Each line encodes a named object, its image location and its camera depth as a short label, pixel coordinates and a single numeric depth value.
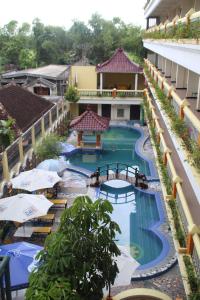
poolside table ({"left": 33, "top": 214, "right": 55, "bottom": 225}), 14.83
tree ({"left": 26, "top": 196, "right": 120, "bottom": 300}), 7.04
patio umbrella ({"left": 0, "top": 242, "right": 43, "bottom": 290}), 9.75
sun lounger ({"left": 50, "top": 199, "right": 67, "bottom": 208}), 16.33
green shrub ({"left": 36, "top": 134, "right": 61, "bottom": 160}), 20.24
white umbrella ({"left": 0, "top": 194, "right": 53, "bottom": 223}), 12.93
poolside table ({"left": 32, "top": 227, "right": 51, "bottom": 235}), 13.77
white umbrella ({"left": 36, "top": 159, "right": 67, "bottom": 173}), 18.19
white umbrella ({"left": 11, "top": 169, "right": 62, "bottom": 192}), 15.50
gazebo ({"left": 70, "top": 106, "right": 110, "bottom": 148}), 24.23
